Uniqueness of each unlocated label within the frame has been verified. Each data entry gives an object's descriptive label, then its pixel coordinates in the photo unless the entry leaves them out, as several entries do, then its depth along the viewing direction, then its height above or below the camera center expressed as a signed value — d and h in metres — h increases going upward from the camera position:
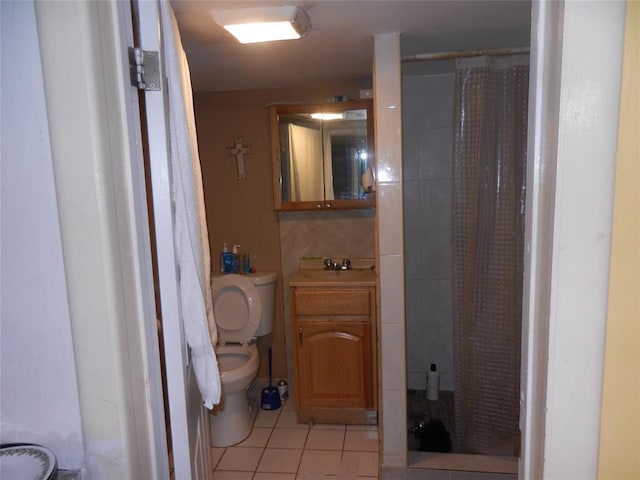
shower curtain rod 1.75 +0.58
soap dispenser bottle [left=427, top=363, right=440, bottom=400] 2.47 -1.16
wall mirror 2.48 +0.24
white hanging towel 0.88 -0.05
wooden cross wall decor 2.57 +0.28
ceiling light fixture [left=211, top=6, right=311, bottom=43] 1.37 +0.61
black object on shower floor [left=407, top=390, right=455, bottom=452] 2.10 -1.27
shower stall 1.85 -0.31
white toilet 2.29 -0.72
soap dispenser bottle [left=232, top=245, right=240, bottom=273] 2.58 -0.40
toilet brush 2.57 -1.27
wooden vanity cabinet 2.22 -0.85
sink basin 2.23 -0.47
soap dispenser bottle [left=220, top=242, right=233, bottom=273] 2.56 -0.40
